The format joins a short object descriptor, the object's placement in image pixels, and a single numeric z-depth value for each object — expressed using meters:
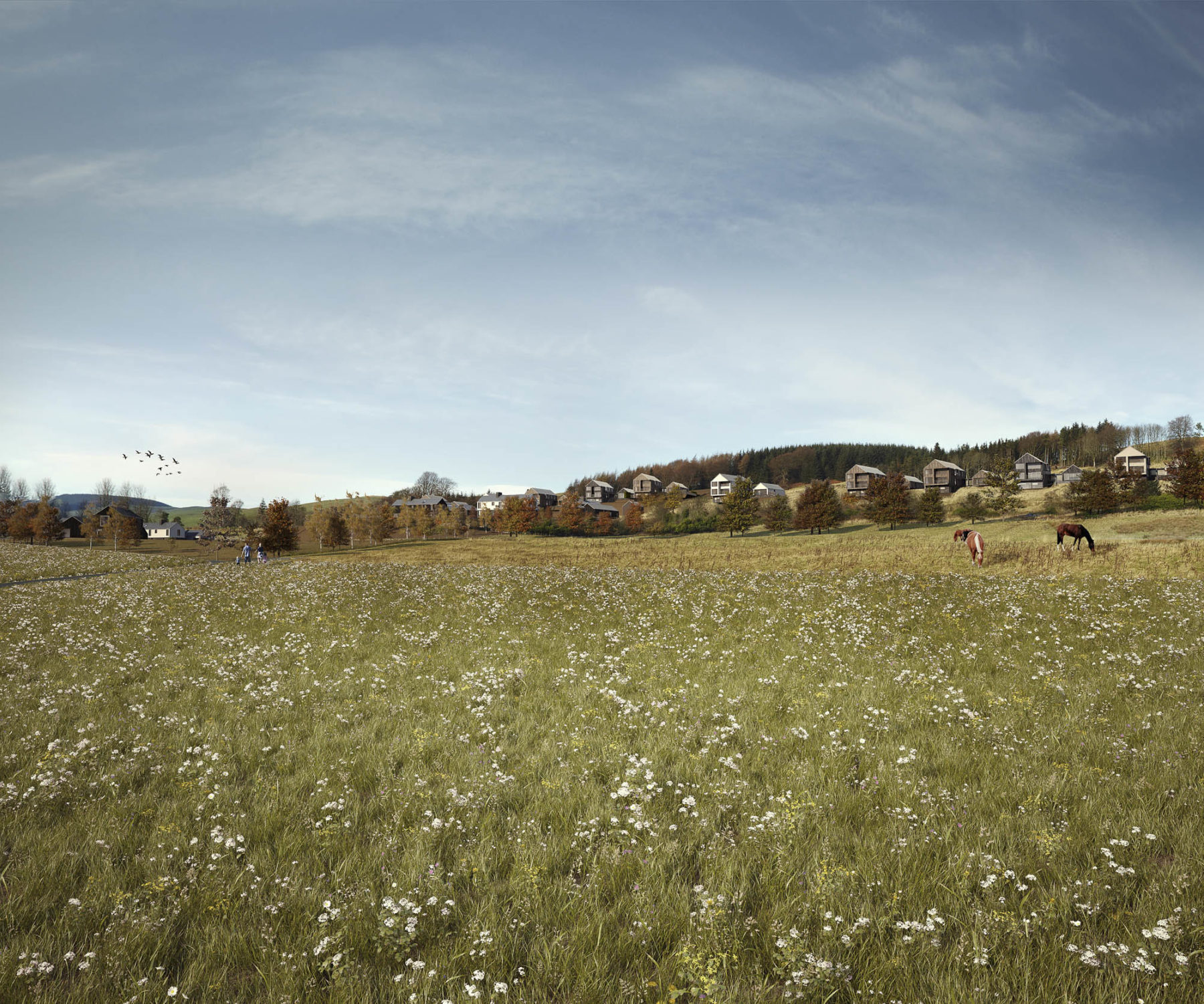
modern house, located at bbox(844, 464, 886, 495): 170.25
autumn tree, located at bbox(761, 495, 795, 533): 105.81
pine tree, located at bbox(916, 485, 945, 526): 92.44
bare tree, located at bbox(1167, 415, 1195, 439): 182.27
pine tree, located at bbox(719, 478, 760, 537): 104.00
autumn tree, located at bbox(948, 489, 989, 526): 92.44
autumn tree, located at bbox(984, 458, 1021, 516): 91.62
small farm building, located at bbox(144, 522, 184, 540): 187.75
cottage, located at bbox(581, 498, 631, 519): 145.90
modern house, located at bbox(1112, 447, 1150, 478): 156.26
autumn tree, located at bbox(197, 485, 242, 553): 86.19
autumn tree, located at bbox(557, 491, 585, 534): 123.00
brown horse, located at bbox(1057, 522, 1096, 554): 43.12
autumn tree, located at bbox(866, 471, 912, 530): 92.81
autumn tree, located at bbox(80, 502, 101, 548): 120.62
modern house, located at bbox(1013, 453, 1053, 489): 169.88
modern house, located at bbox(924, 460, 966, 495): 173.38
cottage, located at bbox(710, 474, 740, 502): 196.25
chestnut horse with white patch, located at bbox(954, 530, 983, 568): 38.88
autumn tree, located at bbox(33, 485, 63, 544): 111.75
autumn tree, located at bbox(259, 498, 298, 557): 89.00
